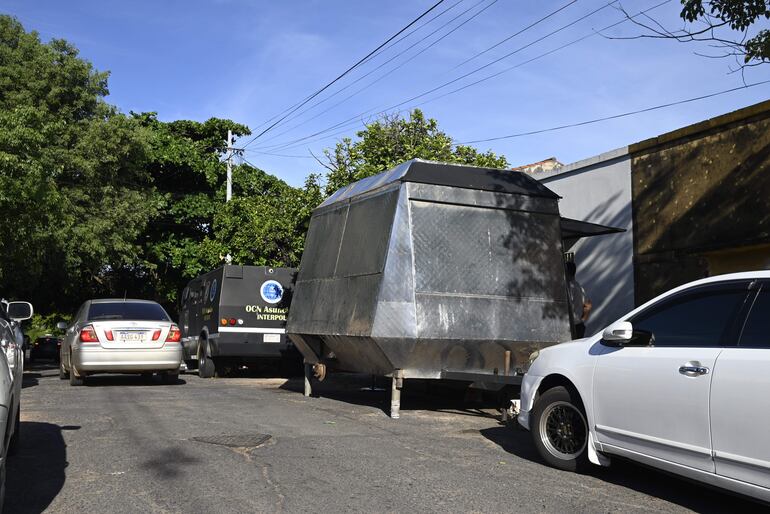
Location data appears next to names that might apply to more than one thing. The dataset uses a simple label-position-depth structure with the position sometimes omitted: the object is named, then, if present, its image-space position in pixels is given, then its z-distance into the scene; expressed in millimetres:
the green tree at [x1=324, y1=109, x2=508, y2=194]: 15602
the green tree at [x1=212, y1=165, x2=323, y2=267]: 17844
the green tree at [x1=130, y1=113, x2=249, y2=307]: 30078
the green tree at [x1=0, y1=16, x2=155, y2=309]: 21422
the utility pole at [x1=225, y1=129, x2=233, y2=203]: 28259
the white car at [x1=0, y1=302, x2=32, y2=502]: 3922
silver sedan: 12664
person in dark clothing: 10562
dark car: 32469
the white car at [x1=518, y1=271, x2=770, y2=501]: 4605
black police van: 16422
